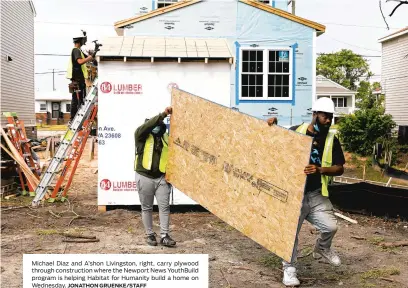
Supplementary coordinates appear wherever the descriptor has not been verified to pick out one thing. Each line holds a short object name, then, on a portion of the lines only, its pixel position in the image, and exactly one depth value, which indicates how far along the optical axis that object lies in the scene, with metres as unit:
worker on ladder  10.36
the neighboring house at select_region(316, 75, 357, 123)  52.94
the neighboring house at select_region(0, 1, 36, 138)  22.70
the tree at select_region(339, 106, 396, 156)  22.41
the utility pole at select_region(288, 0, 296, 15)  27.03
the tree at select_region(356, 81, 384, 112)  23.75
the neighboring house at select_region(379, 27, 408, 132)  28.19
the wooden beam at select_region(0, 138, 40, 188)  11.41
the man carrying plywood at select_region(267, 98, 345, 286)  5.44
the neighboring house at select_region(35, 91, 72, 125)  57.62
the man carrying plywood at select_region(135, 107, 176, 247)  6.80
